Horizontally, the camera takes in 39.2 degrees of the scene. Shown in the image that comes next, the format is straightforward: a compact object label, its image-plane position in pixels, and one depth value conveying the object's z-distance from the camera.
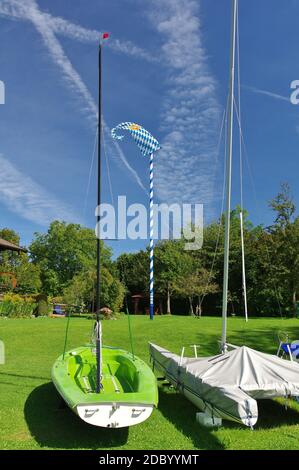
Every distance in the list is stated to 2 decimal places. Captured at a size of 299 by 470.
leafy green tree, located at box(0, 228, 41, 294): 38.53
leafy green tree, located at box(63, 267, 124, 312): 26.65
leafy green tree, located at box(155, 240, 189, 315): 39.40
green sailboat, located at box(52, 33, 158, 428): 5.79
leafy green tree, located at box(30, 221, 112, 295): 49.34
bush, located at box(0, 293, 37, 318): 24.80
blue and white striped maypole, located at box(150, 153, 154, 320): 24.33
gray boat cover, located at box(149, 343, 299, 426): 6.04
